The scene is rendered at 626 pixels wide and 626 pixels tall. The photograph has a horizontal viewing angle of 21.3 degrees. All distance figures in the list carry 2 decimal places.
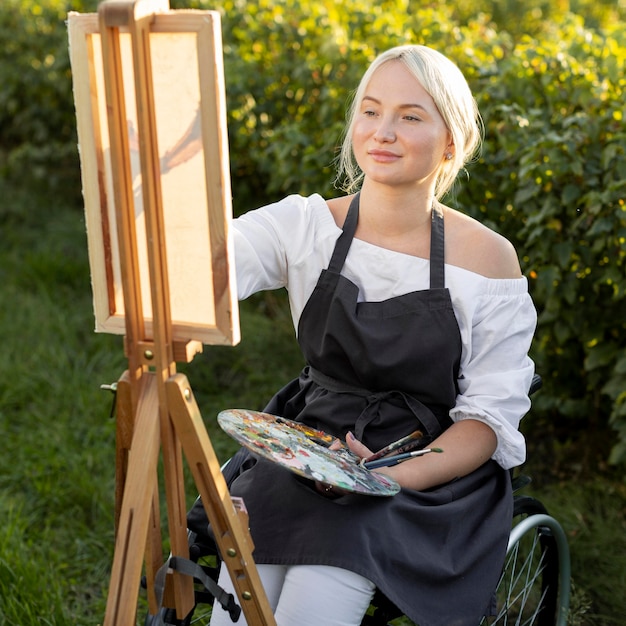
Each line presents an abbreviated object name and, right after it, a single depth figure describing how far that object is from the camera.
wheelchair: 2.99
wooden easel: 2.48
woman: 2.86
